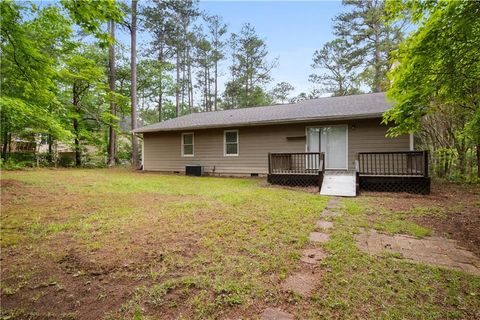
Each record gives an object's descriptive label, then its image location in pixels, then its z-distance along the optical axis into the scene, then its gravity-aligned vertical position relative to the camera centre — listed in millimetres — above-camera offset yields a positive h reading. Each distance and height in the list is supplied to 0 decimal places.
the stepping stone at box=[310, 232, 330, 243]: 3217 -1042
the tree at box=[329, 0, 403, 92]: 15750 +8644
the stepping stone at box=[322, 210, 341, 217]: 4469 -992
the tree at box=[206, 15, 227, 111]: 21594 +11582
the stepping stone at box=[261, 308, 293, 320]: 1734 -1125
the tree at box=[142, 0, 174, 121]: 16953 +9977
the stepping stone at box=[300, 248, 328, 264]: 2628 -1068
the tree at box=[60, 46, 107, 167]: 13680 +4752
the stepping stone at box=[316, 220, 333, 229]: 3755 -1018
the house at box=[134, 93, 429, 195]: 8297 +889
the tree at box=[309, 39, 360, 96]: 19312 +7612
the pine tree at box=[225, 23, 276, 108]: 21875 +8701
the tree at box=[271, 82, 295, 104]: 26672 +7854
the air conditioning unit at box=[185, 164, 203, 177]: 11688 -402
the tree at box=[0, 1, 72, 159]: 4848 +2355
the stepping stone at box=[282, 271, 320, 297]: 2057 -1095
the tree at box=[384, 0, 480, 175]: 3010 +1484
